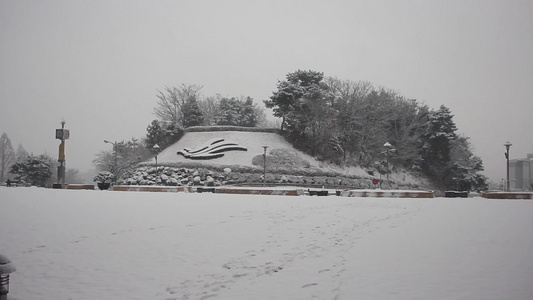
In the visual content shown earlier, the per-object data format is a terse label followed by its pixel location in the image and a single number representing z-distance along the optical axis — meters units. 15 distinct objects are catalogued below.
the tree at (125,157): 52.16
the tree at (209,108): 65.33
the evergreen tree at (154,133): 44.97
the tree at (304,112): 42.38
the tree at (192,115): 51.31
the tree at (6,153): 49.53
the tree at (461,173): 44.64
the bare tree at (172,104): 57.41
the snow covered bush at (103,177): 36.95
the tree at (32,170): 45.75
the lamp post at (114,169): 46.59
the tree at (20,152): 57.92
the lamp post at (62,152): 36.25
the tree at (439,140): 46.19
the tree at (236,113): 57.94
